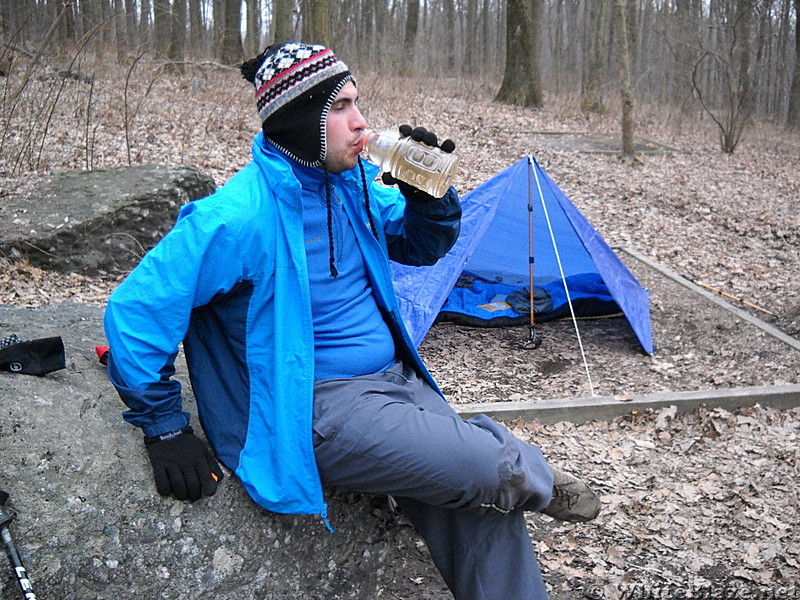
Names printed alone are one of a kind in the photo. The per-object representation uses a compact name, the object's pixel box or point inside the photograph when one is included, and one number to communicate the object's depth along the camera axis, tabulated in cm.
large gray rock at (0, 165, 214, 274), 577
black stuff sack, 269
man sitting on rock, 233
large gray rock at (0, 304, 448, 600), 229
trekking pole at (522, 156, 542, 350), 568
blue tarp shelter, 545
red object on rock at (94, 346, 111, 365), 304
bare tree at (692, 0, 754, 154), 1417
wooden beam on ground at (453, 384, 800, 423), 439
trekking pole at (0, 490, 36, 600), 212
